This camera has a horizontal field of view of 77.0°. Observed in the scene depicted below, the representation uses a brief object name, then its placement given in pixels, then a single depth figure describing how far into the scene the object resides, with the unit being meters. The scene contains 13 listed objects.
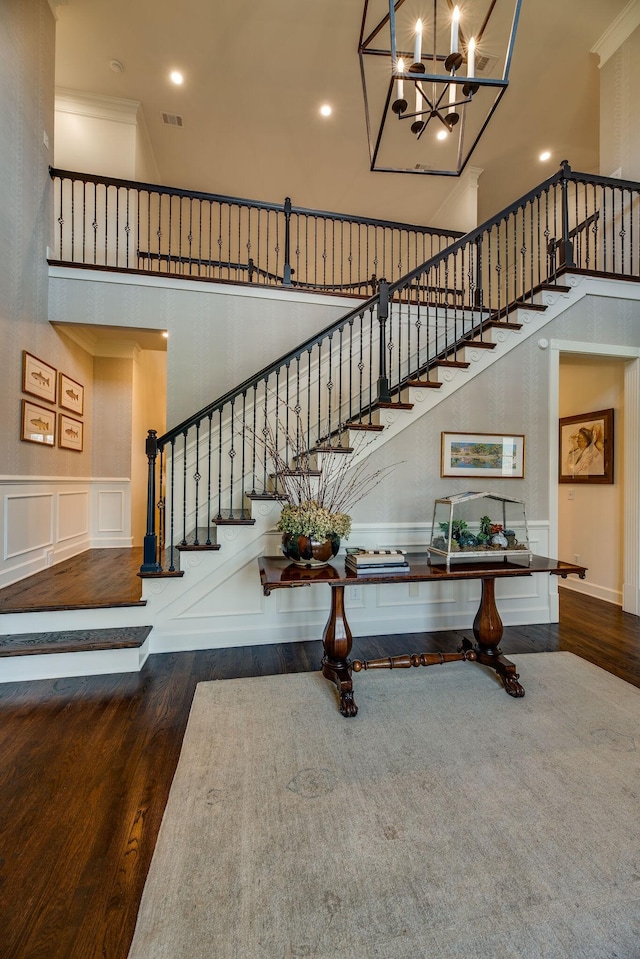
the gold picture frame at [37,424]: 3.49
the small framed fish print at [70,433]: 4.33
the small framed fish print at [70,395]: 4.30
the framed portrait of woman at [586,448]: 4.31
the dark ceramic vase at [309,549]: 2.46
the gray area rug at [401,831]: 1.12
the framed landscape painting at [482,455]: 3.49
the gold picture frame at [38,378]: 3.49
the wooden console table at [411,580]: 2.25
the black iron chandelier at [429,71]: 2.29
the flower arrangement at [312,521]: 2.46
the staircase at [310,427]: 2.97
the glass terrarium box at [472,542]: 2.71
